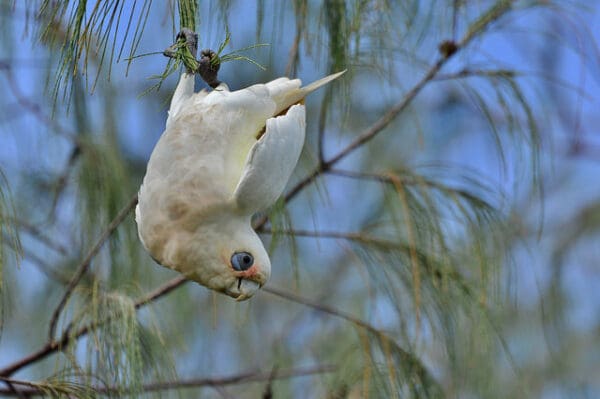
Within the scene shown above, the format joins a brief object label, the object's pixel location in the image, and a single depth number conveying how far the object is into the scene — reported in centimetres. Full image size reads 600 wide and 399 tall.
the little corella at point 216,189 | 943
